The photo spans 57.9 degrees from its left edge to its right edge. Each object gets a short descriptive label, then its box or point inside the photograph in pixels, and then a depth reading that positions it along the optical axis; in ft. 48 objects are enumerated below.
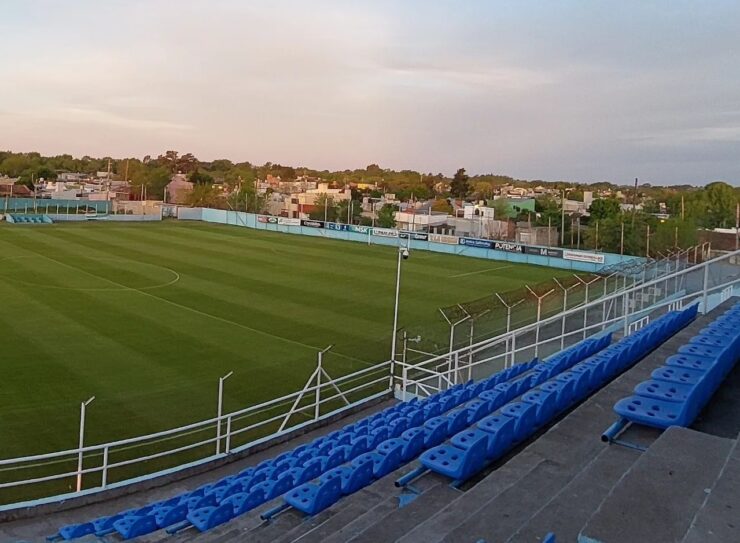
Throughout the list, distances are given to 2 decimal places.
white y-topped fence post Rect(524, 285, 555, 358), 55.41
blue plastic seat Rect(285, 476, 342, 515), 18.51
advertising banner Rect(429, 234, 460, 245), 166.30
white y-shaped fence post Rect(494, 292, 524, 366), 51.52
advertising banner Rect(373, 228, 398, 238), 179.03
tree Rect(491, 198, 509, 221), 271.20
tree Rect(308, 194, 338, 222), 266.36
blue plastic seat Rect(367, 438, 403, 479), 20.39
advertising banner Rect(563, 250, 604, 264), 142.92
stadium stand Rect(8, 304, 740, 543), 10.62
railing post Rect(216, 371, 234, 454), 33.07
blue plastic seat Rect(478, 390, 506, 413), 23.95
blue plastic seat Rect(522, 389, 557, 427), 19.97
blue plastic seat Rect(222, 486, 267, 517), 21.38
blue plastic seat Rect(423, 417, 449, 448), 21.90
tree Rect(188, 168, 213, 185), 387.80
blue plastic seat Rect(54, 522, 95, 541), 23.81
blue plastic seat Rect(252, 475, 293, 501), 22.07
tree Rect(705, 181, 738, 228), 242.37
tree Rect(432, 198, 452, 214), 332.19
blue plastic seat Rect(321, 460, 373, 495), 19.69
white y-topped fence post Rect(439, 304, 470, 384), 46.37
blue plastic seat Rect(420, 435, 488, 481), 16.62
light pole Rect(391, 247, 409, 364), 48.16
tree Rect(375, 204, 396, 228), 242.58
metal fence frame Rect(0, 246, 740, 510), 32.22
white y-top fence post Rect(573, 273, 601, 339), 64.13
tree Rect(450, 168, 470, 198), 462.60
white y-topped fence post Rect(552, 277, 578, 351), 60.18
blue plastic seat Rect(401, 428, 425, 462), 21.18
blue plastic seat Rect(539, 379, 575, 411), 21.20
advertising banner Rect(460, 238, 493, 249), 159.62
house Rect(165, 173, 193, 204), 360.85
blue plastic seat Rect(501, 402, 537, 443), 18.86
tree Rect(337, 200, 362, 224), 259.19
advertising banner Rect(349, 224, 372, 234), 187.42
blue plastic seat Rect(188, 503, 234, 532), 20.93
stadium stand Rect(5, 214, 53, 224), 191.96
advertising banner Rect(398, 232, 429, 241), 171.63
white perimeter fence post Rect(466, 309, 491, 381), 46.64
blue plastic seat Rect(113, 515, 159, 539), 22.13
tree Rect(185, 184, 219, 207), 315.41
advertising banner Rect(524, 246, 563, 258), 147.33
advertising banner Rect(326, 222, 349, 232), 193.67
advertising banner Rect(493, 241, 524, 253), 153.38
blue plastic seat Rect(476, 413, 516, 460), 17.77
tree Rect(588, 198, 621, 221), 231.09
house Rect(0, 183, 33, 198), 300.85
